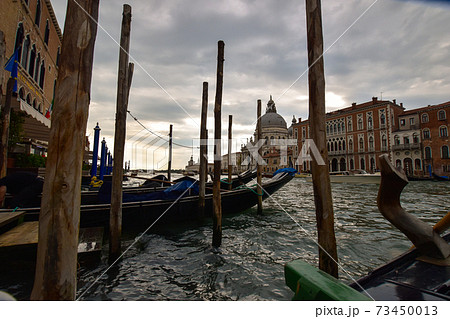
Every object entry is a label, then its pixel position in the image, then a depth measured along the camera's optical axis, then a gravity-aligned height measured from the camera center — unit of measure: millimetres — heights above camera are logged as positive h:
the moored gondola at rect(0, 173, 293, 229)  4250 -800
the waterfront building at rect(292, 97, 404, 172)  31609 +6125
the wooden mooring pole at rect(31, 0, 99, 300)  1279 +45
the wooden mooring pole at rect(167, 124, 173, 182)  14911 +1773
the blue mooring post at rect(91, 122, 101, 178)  8555 +1240
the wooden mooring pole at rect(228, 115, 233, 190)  10094 +1912
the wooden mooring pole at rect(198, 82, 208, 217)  5824 +641
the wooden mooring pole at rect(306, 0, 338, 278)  2219 +381
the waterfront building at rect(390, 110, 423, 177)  27764 +3810
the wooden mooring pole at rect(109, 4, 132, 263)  3275 +542
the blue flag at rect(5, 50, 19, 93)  7079 +3388
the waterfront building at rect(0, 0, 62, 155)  9078 +6180
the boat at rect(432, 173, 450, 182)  22769 -444
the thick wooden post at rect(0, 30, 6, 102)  4219 +2306
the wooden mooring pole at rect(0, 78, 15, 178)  6061 +1352
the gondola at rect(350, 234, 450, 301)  1543 -811
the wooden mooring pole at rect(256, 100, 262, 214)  6988 -134
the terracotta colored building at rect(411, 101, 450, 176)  25297 +4026
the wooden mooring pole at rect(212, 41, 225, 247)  4367 +942
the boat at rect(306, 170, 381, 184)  19141 -438
